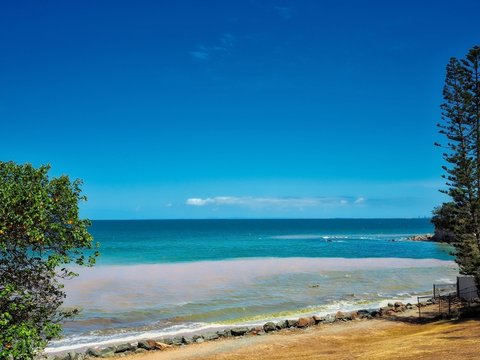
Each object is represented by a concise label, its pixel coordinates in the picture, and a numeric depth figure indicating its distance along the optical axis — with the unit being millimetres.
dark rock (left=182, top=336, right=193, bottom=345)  20094
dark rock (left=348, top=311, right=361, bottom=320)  24528
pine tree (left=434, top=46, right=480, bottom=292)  24828
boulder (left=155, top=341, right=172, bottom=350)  19328
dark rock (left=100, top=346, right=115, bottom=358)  18172
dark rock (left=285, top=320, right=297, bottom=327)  22944
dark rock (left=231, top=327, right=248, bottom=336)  21375
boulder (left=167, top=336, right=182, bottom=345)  19953
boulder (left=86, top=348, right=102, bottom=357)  18091
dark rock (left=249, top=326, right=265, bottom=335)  21594
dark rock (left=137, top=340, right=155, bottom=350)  19172
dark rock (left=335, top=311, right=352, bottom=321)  24175
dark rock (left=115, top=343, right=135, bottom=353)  18688
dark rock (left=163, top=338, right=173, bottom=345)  19941
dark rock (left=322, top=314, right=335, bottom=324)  23625
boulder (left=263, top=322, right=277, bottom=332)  22064
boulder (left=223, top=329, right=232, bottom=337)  21172
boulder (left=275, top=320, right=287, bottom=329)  22562
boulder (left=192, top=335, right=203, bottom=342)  20400
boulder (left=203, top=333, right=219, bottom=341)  20572
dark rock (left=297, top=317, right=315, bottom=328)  22931
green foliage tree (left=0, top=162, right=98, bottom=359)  9039
